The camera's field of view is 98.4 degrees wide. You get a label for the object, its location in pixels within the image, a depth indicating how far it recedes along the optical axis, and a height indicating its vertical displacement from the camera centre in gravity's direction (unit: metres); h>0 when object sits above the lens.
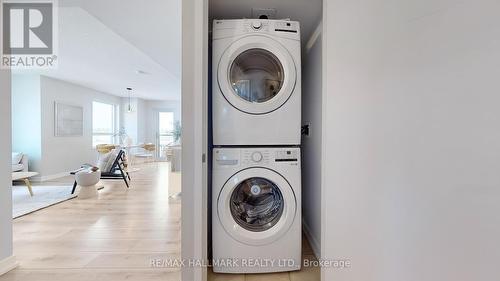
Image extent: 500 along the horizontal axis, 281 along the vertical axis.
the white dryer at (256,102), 1.45 +0.31
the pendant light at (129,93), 6.30 +1.34
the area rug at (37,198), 2.75 -0.94
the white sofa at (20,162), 4.03 -0.51
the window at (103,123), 6.43 +0.39
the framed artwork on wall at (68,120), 5.02 +0.37
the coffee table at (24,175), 3.22 -0.61
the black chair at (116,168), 4.03 -0.65
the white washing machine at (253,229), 1.46 -0.57
